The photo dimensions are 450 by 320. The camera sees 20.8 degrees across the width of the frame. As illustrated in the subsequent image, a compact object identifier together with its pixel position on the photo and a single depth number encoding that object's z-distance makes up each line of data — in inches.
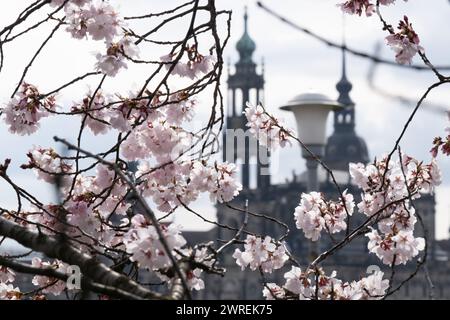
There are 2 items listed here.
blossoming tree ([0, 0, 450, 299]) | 201.3
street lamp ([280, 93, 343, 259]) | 488.4
